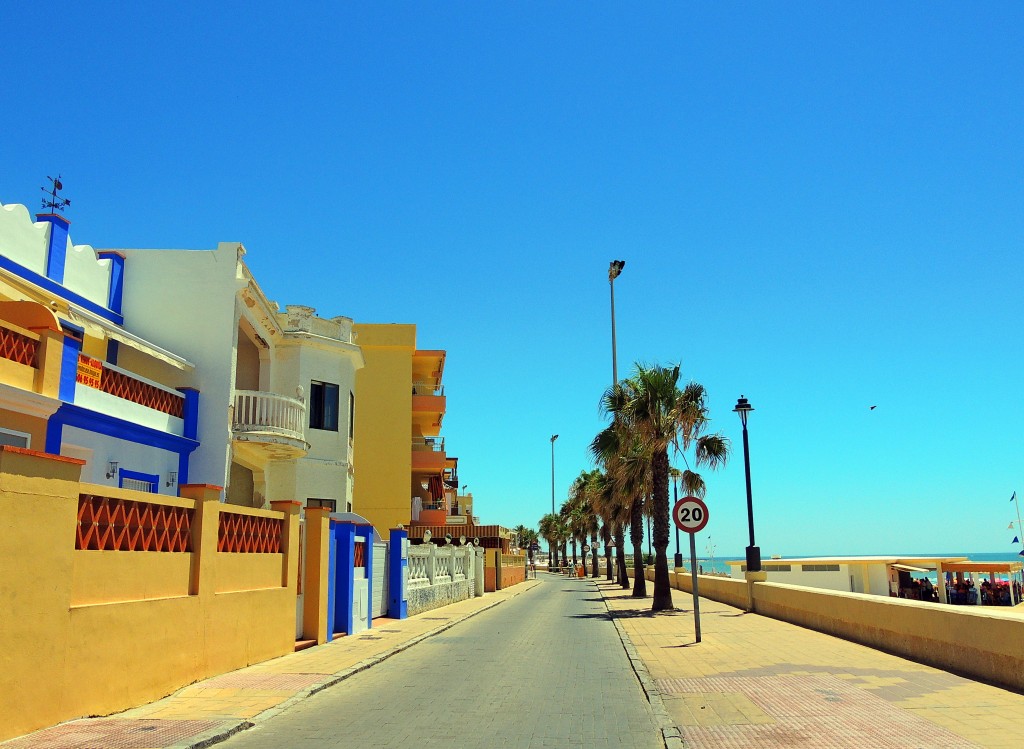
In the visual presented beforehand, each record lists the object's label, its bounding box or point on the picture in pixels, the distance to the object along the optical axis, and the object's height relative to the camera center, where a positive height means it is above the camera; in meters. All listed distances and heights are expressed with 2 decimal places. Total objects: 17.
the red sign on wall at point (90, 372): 15.02 +2.97
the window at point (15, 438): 12.54 +1.52
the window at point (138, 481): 16.67 +1.20
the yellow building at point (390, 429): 43.88 +5.69
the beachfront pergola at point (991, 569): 36.25 -1.27
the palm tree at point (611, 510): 46.41 +1.74
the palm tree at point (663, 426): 27.73 +3.64
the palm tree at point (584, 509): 66.92 +2.83
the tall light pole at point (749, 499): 26.95 +1.27
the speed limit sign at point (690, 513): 17.08 +0.53
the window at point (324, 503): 28.38 +1.26
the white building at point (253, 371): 19.91 +4.82
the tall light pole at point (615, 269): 44.84 +13.92
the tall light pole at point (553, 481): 104.99 +7.08
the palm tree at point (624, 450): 28.95 +3.24
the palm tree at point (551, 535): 120.10 +0.79
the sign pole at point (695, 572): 17.14 -0.63
